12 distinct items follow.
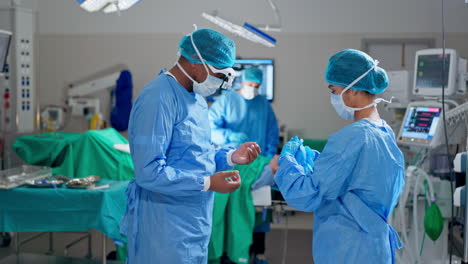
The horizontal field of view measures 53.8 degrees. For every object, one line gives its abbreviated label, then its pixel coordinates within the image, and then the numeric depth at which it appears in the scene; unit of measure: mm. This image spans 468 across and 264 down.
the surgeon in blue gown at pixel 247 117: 4070
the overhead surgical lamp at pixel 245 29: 3324
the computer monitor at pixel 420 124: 3311
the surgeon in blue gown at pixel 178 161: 1691
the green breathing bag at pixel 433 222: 3127
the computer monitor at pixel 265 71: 5957
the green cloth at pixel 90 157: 3945
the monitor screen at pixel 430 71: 3465
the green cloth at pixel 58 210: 2836
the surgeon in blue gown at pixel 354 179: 1638
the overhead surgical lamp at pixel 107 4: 2346
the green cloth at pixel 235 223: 3365
